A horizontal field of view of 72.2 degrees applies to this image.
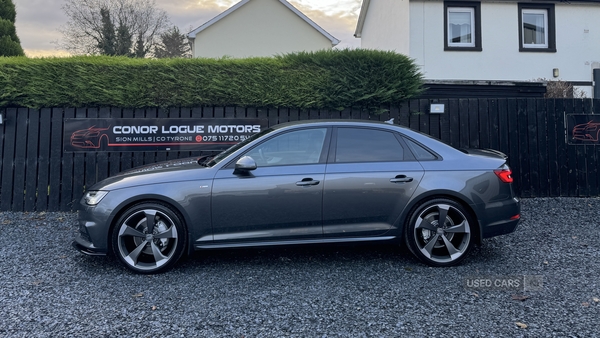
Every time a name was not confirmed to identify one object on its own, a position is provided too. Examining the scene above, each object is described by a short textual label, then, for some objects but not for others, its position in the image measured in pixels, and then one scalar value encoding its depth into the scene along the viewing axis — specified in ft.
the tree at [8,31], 34.55
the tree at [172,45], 123.85
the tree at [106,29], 110.11
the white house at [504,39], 44.16
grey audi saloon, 13.52
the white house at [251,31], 61.62
